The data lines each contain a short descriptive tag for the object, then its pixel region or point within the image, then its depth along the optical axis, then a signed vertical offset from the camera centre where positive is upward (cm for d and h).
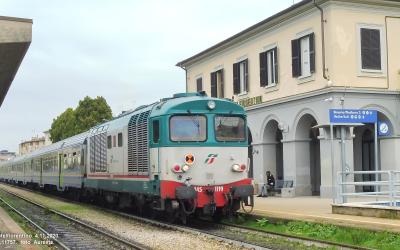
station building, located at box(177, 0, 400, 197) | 2383 +343
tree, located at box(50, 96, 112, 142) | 5960 +529
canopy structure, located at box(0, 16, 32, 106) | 1441 +323
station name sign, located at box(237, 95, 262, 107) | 2877 +313
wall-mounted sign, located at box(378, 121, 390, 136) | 2044 +114
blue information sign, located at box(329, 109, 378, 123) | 1627 +130
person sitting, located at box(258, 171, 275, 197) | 2662 -99
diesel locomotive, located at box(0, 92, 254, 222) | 1460 +20
